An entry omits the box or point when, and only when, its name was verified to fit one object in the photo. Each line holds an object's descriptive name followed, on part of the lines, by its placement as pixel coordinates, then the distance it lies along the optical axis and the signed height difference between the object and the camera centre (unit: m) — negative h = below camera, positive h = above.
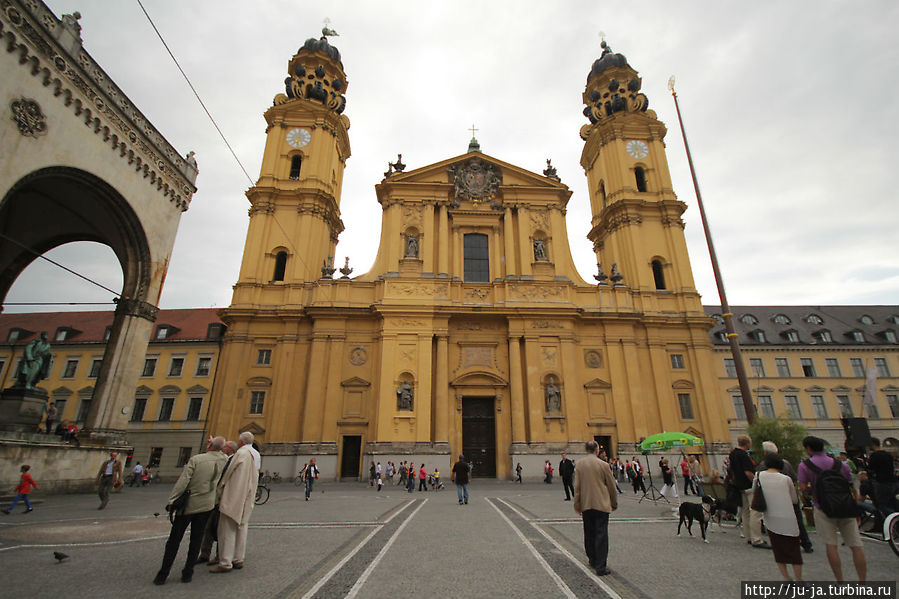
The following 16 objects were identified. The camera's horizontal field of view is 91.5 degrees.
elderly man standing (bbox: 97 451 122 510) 10.21 -0.59
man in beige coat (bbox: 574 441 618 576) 4.89 -0.53
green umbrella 14.88 +0.45
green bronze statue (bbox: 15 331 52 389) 13.14 +2.60
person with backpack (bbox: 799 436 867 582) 4.18 -0.43
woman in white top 4.13 -0.59
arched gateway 10.67 +8.07
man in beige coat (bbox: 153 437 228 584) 4.49 -0.46
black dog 6.79 -0.88
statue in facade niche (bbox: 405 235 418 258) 26.59 +11.94
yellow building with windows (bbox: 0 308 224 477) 26.94 +4.73
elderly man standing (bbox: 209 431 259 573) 4.91 -0.56
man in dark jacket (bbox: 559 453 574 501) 13.46 -0.53
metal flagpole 9.59 +2.65
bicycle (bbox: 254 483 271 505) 12.54 -1.12
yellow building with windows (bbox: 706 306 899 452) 31.52 +6.07
